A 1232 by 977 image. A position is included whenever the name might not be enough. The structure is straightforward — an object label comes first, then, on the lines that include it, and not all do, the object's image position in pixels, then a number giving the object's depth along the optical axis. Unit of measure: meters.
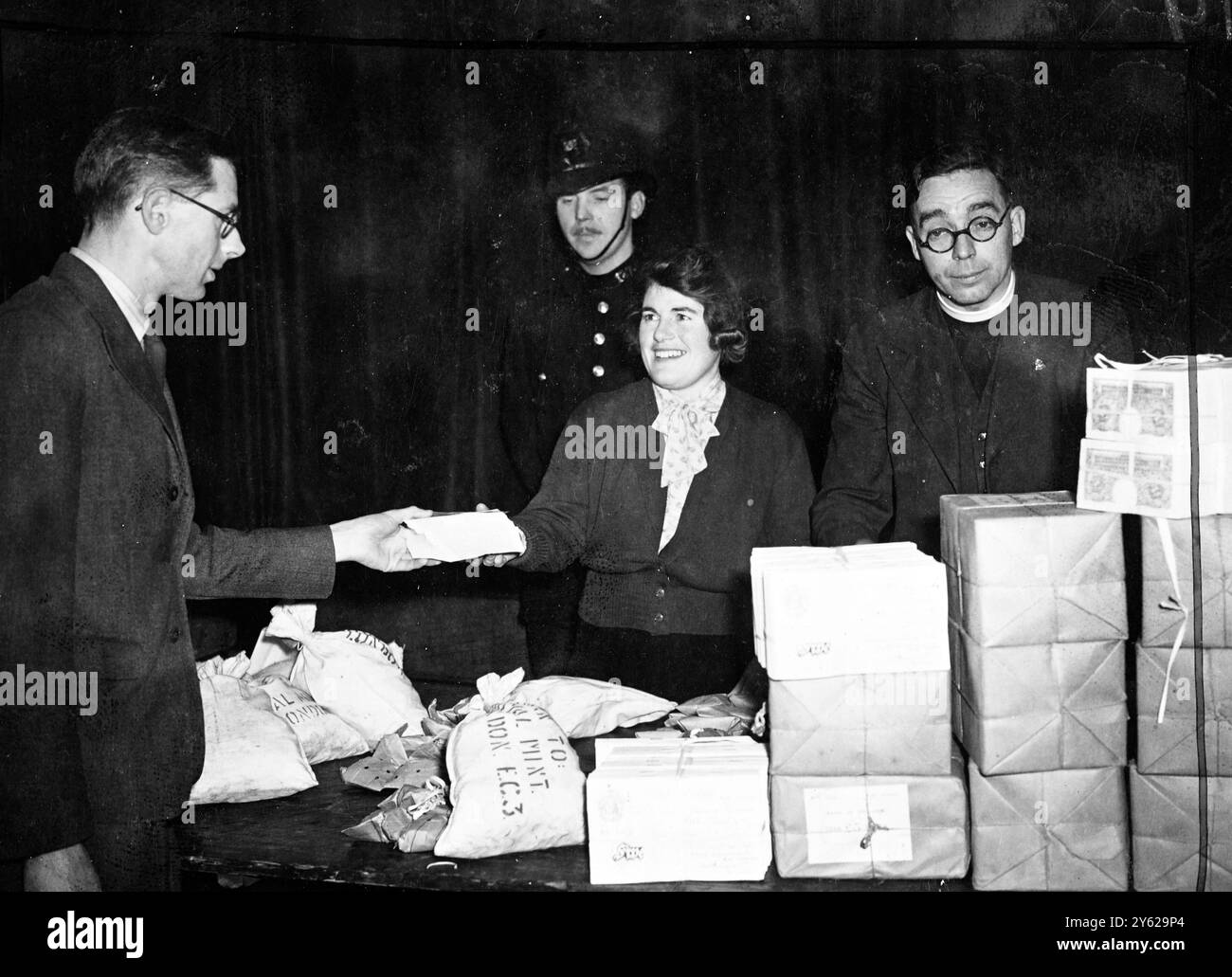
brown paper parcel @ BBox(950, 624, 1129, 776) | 2.53
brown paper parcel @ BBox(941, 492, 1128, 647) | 2.52
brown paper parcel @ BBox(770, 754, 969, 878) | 2.54
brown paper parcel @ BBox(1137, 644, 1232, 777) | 2.53
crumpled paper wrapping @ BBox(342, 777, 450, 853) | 2.60
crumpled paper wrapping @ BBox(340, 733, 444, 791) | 2.87
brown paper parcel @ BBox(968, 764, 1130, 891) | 2.56
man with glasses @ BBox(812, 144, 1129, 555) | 3.29
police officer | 3.42
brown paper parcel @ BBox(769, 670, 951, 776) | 2.52
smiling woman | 3.45
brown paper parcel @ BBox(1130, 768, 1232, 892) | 2.56
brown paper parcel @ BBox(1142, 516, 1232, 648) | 2.51
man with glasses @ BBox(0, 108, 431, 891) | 2.75
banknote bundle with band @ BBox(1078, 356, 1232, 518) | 2.49
